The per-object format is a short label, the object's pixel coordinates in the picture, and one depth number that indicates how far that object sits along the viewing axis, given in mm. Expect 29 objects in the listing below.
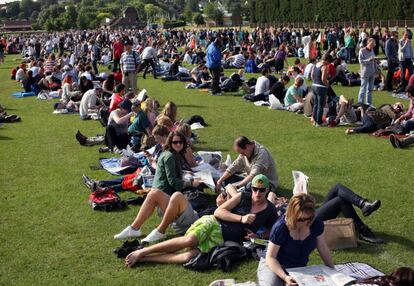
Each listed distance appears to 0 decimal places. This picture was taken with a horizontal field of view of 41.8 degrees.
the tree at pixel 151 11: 155775
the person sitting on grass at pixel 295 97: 14055
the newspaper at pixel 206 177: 7359
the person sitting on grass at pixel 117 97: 12219
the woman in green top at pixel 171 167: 6699
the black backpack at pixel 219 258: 5682
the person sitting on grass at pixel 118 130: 10741
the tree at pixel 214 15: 107938
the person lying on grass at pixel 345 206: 6208
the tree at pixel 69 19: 109688
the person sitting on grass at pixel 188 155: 7780
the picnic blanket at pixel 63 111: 16094
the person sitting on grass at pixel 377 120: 11367
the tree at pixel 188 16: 146625
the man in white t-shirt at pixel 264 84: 15789
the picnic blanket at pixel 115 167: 9352
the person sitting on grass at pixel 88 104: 14620
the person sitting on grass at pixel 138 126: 10466
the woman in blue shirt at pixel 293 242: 4711
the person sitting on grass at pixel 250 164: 7047
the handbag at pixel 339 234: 6020
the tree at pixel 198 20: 108438
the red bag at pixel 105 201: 7633
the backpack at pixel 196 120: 13117
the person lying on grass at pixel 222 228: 5809
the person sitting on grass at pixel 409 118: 10680
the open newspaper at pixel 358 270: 5189
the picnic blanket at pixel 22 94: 20241
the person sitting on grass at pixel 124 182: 8422
